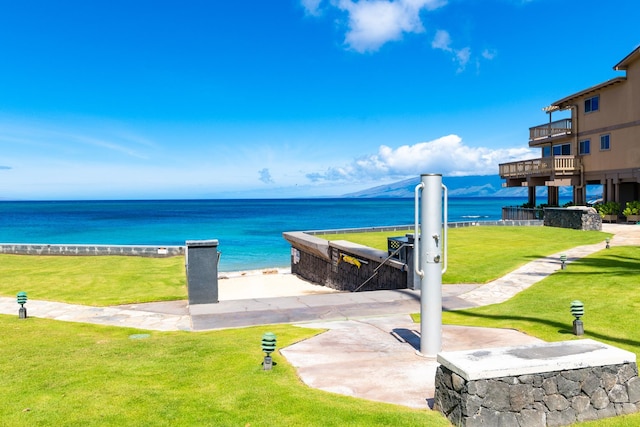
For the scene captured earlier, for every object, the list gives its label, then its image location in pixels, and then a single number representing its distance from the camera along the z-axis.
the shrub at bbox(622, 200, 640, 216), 34.03
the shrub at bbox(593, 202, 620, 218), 35.75
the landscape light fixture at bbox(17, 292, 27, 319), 12.73
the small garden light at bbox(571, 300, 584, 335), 9.90
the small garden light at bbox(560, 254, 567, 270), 17.36
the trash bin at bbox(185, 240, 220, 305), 14.60
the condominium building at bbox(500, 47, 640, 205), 35.12
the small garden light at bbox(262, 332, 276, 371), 7.93
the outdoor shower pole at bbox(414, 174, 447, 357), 8.64
